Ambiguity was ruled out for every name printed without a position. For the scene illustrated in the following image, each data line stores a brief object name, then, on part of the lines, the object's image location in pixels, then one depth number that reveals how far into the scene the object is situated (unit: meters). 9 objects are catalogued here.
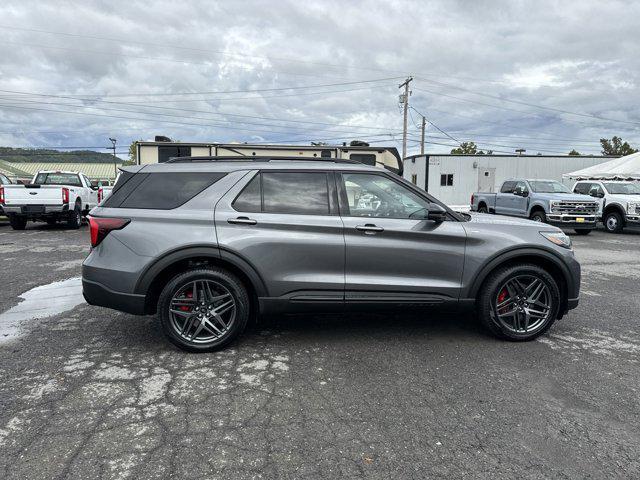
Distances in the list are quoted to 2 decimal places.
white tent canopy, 20.66
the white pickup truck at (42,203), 13.51
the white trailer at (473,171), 30.45
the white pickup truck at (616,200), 15.57
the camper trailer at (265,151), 12.91
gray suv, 3.98
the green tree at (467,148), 63.78
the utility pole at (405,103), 38.72
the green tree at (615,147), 56.19
